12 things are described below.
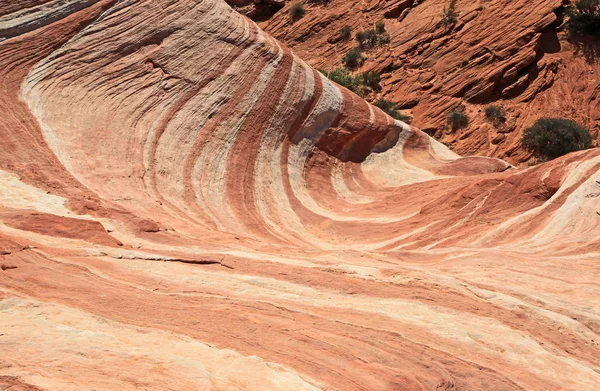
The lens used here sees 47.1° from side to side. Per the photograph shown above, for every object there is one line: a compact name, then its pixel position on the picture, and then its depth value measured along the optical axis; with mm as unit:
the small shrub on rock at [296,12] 45156
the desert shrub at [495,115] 32969
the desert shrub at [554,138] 29375
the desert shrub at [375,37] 40000
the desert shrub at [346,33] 42219
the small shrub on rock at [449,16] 38281
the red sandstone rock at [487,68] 32812
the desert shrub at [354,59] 39625
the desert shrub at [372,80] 37781
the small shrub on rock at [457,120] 33094
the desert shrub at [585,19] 35656
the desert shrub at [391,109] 33969
